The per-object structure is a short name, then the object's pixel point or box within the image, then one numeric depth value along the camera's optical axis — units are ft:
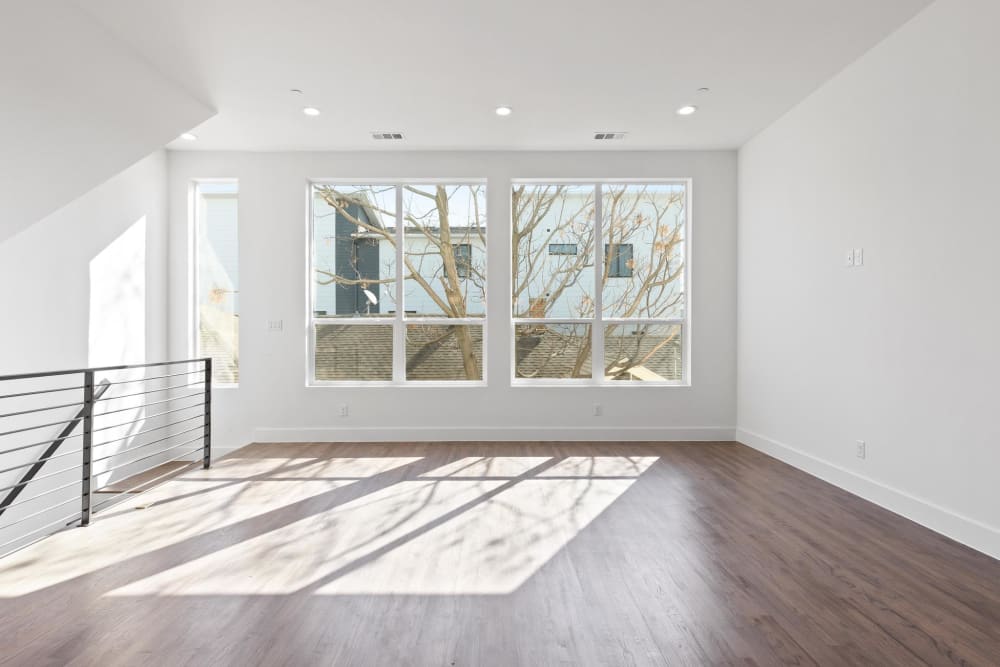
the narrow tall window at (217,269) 18.22
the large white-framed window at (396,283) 18.22
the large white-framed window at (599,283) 18.25
